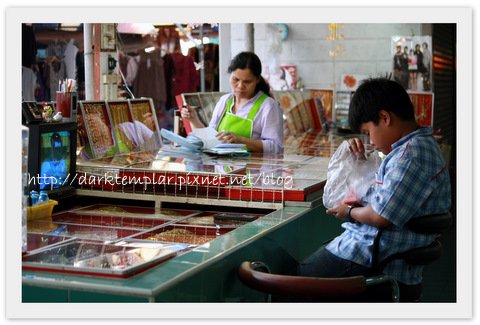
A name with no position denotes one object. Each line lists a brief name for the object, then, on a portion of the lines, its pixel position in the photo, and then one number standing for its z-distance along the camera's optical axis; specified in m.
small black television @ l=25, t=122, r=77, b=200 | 3.17
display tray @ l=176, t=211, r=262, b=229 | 3.14
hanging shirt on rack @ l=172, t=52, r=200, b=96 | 11.05
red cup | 3.51
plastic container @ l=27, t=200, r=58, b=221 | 3.07
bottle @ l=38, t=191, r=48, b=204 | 3.14
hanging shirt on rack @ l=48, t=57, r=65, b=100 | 8.46
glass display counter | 2.20
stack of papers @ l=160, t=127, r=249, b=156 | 4.27
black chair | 2.43
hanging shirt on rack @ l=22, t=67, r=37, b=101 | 8.20
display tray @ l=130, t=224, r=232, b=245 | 2.81
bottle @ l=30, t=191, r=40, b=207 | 3.10
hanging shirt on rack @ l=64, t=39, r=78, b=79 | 8.87
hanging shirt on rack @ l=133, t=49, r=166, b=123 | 10.66
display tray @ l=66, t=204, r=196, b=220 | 3.32
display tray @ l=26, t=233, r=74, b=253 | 2.58
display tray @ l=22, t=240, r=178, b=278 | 2.22
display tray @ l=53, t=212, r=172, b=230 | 3.09
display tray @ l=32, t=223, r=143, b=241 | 2.83
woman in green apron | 4.54
